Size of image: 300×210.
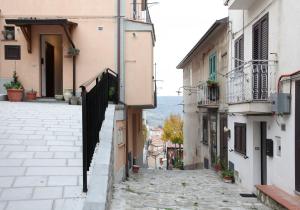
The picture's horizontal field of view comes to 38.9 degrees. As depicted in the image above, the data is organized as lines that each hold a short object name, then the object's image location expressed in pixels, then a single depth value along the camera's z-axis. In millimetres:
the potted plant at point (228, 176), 14792
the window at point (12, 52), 16750
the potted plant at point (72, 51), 16203
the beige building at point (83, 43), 16141
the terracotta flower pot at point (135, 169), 17922
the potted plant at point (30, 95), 16442
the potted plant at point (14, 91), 16031
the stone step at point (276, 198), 7995
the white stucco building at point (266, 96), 9234
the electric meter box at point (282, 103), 9345
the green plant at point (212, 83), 17750
